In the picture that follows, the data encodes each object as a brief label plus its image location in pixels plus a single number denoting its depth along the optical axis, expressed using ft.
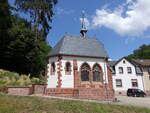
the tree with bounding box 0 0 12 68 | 89.53
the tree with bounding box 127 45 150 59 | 212.02
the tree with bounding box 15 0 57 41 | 93.35
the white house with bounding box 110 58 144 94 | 120.06
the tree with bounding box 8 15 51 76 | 95.76
